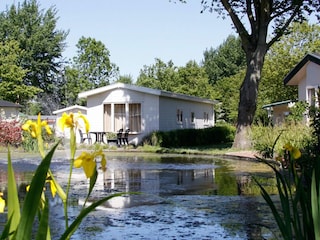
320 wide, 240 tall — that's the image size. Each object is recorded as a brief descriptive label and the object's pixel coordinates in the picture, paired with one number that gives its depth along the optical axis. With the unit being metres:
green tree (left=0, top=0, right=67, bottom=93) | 58.97
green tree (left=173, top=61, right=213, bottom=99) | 51.56
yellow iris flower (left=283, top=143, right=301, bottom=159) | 2.89
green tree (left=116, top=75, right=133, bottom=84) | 68.61
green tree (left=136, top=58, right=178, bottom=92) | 53.46
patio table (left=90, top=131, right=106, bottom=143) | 30.41
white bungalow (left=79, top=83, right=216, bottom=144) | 30.05
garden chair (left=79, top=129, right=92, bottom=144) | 30.84
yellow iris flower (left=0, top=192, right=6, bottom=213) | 2.40
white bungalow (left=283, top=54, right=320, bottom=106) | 23.14
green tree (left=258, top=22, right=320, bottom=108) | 42.91
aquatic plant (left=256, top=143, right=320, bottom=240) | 2.69
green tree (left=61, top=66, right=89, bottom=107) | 53.34
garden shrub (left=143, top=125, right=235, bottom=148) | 28.72
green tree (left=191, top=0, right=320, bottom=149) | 24.14
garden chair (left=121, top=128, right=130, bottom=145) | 29.52
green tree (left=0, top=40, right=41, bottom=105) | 48.41
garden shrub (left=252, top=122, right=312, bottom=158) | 16.02
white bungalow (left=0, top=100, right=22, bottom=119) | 40.06
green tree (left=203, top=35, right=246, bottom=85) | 72.38
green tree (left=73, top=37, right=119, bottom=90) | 52.03
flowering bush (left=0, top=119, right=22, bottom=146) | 26.81
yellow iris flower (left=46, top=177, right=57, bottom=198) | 2.39
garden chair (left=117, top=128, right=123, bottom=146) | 29.48
